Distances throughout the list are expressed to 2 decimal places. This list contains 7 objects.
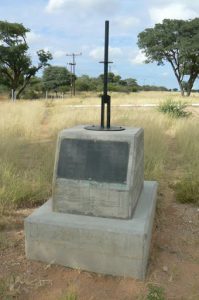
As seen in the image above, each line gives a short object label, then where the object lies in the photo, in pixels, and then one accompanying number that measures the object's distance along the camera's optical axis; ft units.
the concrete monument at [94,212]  9.56
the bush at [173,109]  41.73
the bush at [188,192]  14.73
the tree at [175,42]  109.91
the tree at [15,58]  102.63
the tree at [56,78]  168.56
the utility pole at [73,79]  144.20
